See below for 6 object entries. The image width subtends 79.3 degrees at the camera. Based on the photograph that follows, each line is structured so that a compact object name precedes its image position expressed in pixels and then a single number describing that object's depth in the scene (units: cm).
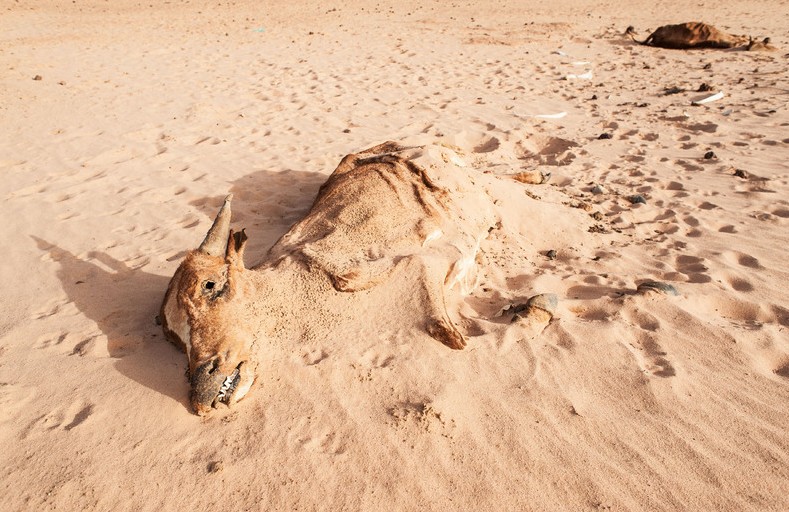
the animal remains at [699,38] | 1054
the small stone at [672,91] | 794
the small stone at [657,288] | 323
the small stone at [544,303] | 299
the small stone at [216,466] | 207
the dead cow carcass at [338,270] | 240
